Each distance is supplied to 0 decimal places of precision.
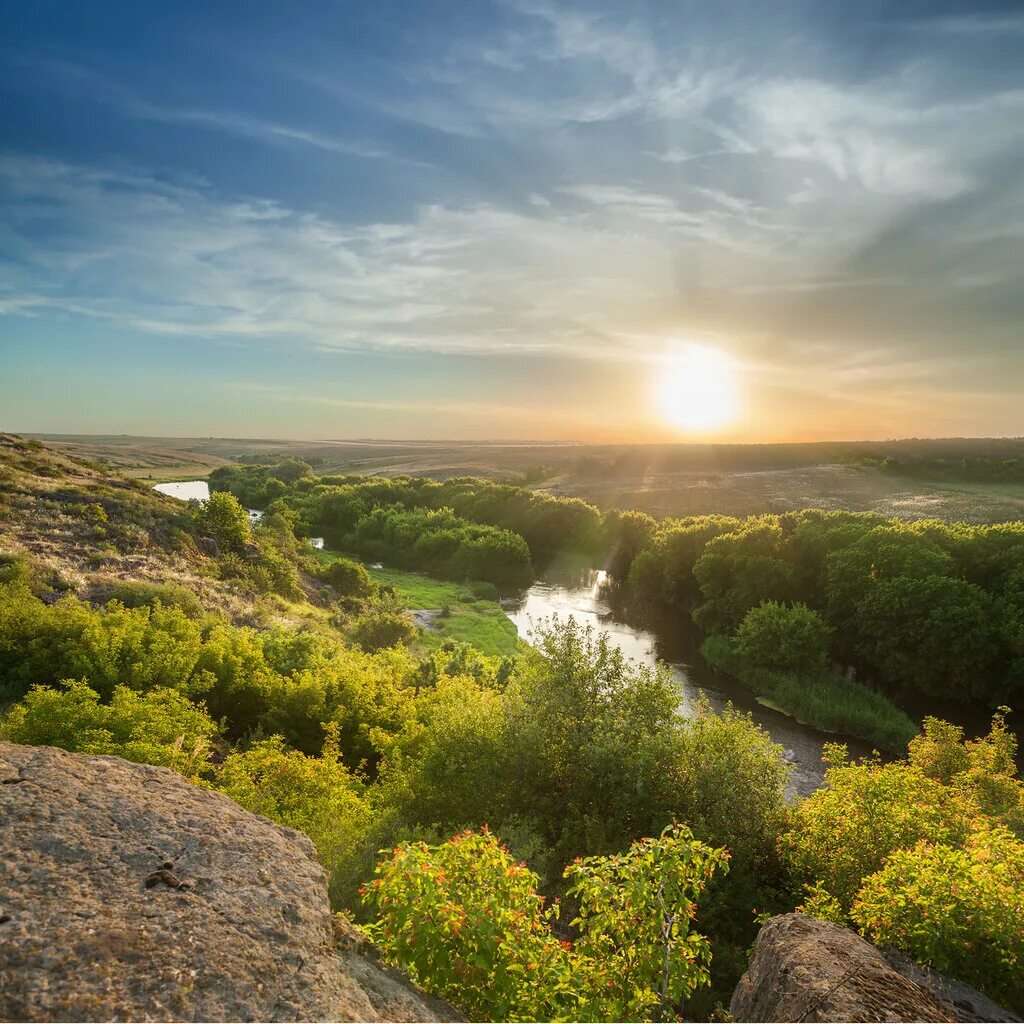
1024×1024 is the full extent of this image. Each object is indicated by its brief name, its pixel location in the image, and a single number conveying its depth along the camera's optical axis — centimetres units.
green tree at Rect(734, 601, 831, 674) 4266
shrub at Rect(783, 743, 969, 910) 1427
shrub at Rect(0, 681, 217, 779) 1352
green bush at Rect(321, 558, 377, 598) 5447
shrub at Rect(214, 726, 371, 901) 1402
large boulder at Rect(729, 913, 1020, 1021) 785
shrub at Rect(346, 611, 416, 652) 4234
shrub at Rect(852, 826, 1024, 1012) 944
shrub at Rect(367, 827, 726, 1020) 709
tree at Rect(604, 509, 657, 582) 7631
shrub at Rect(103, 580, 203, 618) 2847
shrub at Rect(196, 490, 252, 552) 4553
